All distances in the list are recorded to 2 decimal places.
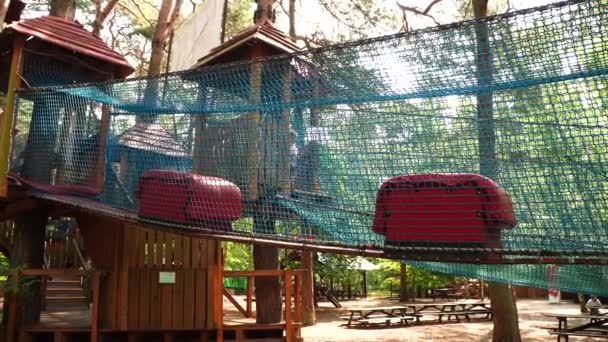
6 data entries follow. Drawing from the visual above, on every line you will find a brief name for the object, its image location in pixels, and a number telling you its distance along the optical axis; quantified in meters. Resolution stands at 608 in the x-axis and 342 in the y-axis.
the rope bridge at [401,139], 3.05
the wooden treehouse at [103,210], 5.39
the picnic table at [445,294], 23.95
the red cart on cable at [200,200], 4.42
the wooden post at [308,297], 13.66
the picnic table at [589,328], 8.95
